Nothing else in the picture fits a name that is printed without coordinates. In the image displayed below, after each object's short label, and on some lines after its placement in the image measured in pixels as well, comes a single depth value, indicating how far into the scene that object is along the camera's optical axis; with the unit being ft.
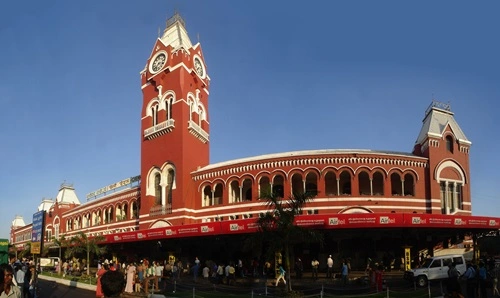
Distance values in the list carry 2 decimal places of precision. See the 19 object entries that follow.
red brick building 118.93
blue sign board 55.46
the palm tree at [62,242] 147.39
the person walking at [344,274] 84.89
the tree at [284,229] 70.74
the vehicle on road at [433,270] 81.58
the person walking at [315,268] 95.40
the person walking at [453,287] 24.90
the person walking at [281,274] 81.44
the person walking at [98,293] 40.73
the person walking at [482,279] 60.39
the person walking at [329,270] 94.12
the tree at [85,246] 134.41
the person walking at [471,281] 58.80
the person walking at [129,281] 60.75
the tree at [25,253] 193.51
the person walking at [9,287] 24.13
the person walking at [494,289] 67.67
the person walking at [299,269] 98.48
